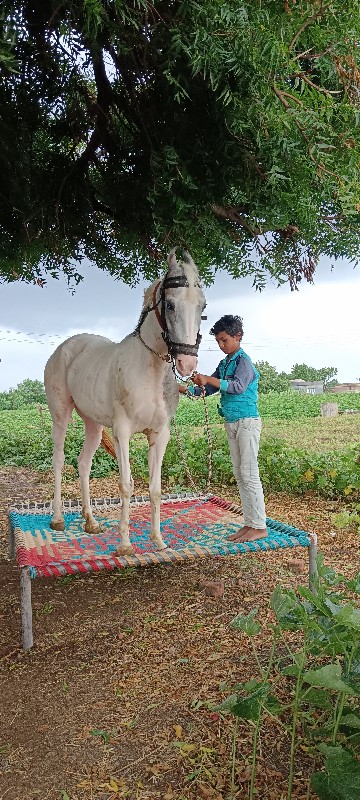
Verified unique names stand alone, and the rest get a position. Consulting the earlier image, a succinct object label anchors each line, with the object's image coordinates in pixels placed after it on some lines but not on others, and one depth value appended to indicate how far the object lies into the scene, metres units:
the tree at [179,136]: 2.52
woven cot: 4.01
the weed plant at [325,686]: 2.07
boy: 4.52
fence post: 18.61
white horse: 3.72
